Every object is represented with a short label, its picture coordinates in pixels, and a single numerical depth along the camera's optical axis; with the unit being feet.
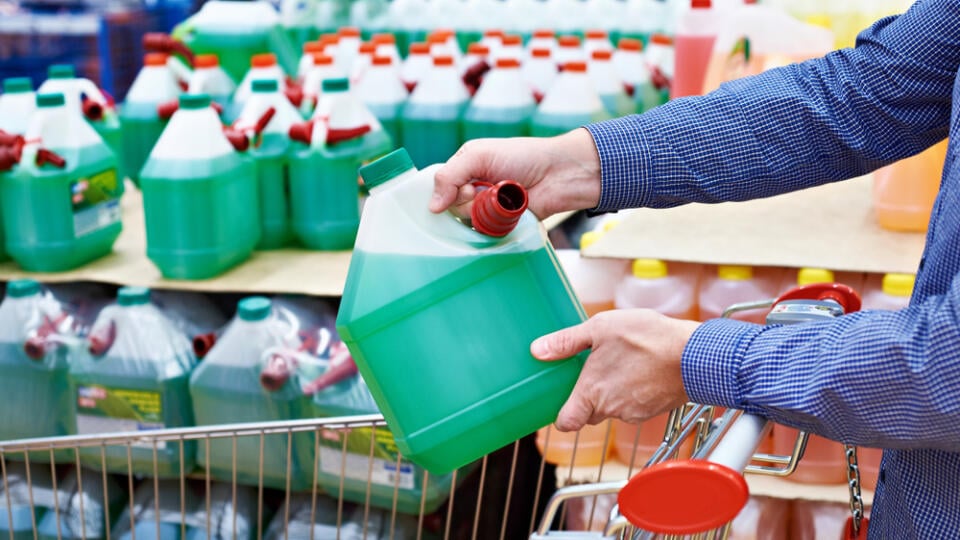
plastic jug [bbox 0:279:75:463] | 7.86
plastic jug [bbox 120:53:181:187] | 9.73
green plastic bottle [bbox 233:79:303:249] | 8.48
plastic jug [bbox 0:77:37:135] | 8.71
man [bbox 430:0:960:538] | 3.46
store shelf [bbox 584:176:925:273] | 6.70
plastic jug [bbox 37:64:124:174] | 9.37
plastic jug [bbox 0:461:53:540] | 8.07
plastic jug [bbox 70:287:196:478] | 7.60
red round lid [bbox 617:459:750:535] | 3.27
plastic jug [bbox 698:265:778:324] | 6.81
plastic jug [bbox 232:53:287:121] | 9.62
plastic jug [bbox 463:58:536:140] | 9.19
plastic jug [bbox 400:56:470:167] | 9.45
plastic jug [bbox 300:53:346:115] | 9.46
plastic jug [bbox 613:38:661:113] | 10.62
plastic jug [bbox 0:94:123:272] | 8.07
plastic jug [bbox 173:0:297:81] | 11.35
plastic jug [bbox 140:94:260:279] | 7.74
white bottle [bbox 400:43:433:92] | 10.25
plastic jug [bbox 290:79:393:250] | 8.32
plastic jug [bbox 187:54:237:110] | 10.02
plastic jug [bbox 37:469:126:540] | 8.07
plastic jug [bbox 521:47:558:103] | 10.30
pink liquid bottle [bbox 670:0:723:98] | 9.86
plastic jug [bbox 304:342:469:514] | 7.19
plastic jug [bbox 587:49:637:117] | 10.01
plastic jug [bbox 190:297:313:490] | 7.40
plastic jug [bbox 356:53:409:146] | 9.66
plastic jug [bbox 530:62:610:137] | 9.01
